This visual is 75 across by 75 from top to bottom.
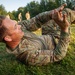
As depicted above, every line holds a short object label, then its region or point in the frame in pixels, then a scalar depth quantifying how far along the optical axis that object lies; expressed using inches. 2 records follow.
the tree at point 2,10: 1145.0
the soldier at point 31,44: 59.9
